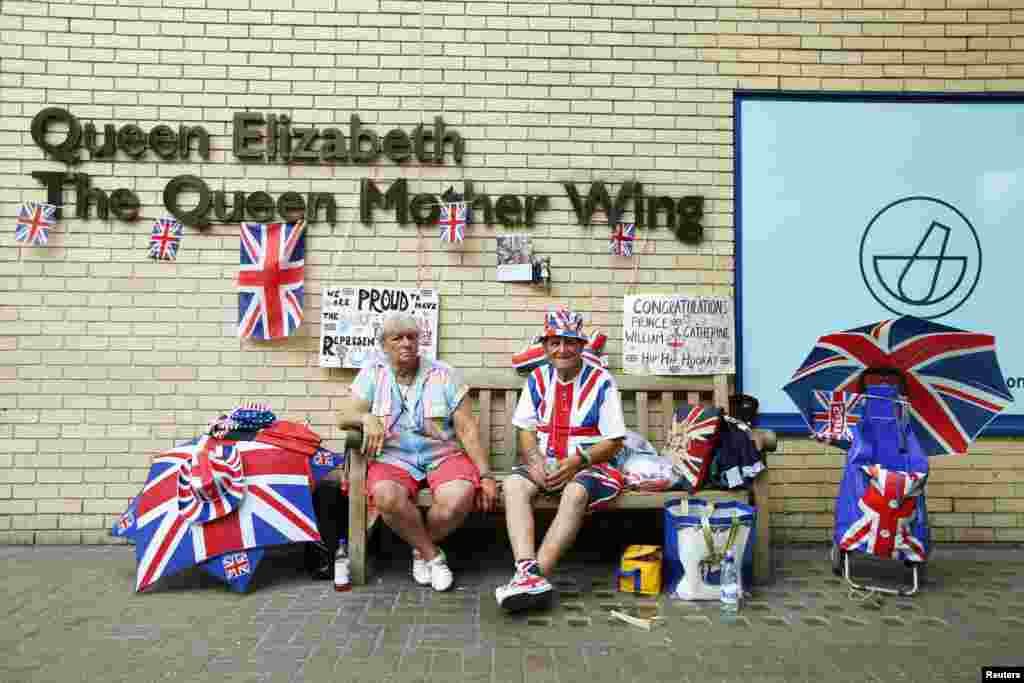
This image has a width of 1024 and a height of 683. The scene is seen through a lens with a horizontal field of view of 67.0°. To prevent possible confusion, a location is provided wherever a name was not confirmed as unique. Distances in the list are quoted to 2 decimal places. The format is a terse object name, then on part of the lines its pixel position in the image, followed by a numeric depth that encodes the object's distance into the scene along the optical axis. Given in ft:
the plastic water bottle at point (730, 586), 13.16
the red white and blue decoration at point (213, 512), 13.89
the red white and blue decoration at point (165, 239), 17.34
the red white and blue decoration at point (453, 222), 17.35
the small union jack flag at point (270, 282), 17.31
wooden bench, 16.93
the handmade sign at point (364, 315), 17.47
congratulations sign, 17.51
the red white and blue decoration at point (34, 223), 17.08
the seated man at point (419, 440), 14.37
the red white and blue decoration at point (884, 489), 13.76
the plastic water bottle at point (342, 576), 14.29
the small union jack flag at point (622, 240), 17.67
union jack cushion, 14.85
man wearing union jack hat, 13.74
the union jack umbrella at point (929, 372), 14.42
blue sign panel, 17.92
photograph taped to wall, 17.57
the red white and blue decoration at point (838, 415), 14.76
